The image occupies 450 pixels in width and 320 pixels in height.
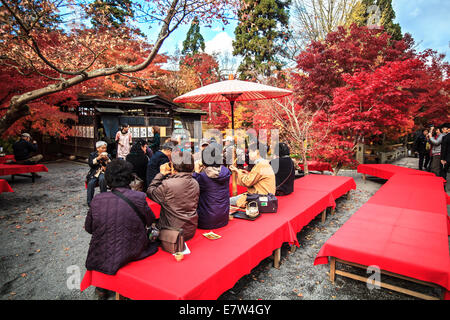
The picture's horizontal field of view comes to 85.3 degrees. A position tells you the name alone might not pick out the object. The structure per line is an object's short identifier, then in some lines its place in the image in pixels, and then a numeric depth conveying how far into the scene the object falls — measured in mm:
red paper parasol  4191
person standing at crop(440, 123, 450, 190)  6656
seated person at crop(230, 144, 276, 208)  4242
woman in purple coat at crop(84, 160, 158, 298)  2277
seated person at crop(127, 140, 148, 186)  5207
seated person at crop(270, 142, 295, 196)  4891
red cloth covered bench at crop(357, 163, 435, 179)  7672
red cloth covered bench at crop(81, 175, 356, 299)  2131
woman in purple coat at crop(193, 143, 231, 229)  3201
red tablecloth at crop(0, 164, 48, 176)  7400
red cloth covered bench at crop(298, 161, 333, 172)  9203
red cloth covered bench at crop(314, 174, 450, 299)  2518
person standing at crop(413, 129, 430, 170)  9602
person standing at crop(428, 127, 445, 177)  7531
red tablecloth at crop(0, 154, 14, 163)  8850
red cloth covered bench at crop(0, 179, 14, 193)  6098
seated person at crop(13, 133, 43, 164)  8164
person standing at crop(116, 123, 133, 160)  7825
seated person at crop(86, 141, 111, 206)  5141
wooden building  12438
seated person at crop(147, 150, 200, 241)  2742
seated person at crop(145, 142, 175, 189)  4707
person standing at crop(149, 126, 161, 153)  8717
